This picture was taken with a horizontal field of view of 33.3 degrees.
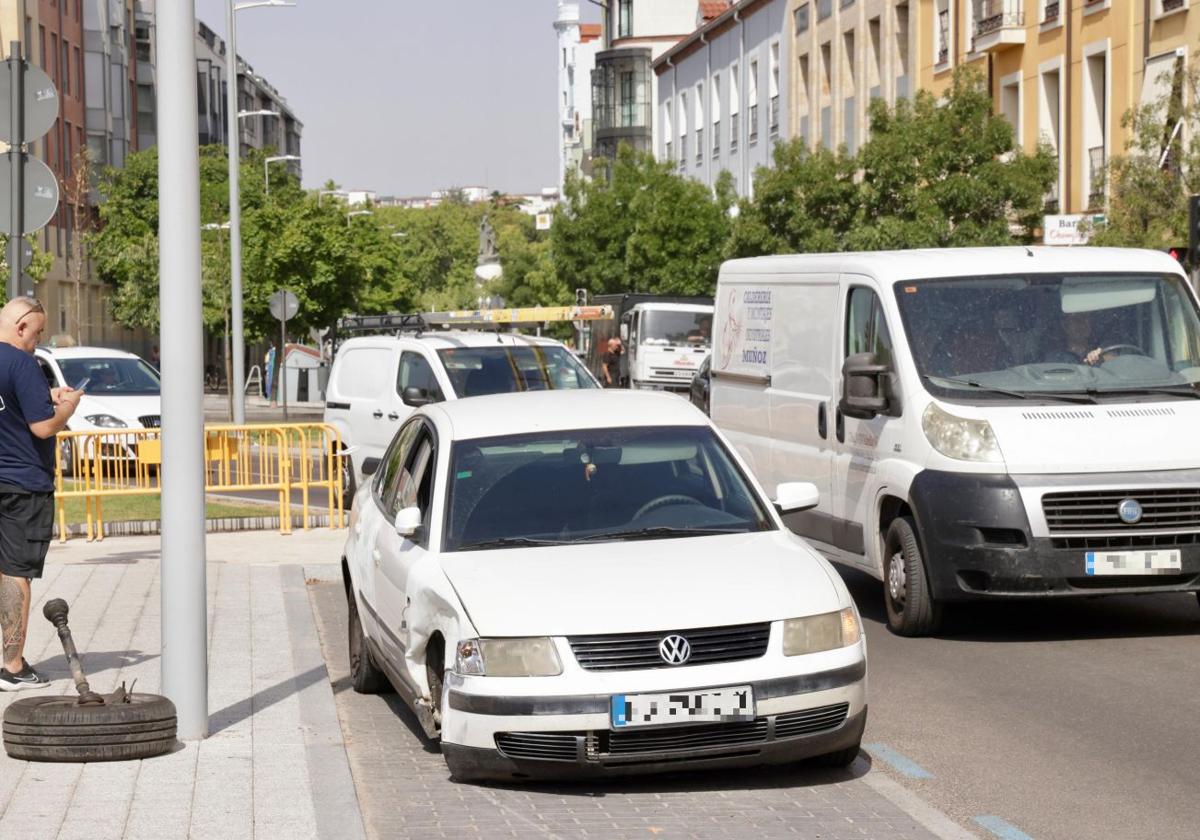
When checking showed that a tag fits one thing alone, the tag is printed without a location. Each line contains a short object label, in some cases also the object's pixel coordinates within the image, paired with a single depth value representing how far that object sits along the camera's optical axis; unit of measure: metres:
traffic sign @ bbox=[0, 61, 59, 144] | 11.30
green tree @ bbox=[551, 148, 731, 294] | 62.09
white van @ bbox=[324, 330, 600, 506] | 20.58
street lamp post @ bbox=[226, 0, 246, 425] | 36.53
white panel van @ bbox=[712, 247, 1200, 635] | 10.98
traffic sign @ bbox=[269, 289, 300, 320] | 41.59
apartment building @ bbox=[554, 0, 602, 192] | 168.88
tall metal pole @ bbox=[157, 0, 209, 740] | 8.10
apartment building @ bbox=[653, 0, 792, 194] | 60.38
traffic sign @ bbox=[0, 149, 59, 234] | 11.14
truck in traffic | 45.66
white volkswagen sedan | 7.28
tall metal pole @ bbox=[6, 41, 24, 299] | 11.03
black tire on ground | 7.78
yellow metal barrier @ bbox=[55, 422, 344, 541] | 18.50
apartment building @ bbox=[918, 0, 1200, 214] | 32.72
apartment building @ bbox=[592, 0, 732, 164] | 94.56
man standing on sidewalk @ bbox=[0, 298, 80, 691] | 9.51
